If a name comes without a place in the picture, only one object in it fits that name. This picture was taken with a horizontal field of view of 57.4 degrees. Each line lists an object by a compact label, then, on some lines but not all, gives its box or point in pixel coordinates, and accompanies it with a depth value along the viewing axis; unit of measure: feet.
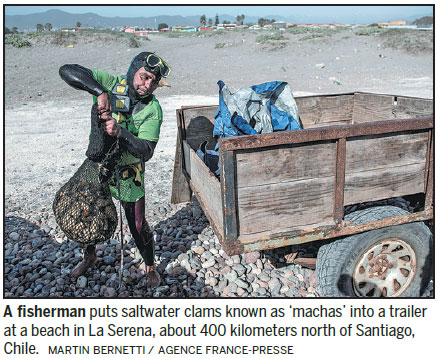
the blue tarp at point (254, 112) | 12.21
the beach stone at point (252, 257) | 13.15
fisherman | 9.19
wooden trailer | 8.61
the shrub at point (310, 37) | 87.97
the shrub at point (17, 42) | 79.66
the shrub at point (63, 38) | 86.70
